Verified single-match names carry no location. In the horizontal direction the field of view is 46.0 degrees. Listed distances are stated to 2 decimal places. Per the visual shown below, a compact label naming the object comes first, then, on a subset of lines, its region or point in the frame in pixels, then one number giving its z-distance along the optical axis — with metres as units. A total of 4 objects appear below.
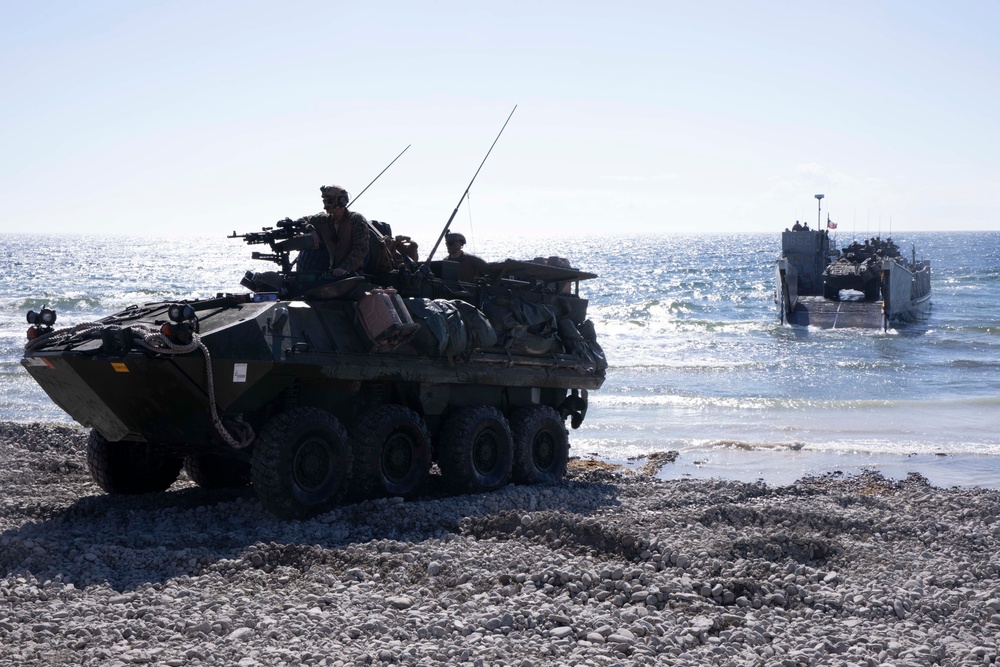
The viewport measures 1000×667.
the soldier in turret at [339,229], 10.95
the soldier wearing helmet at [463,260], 12.36
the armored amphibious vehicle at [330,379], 9.20
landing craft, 41.69
